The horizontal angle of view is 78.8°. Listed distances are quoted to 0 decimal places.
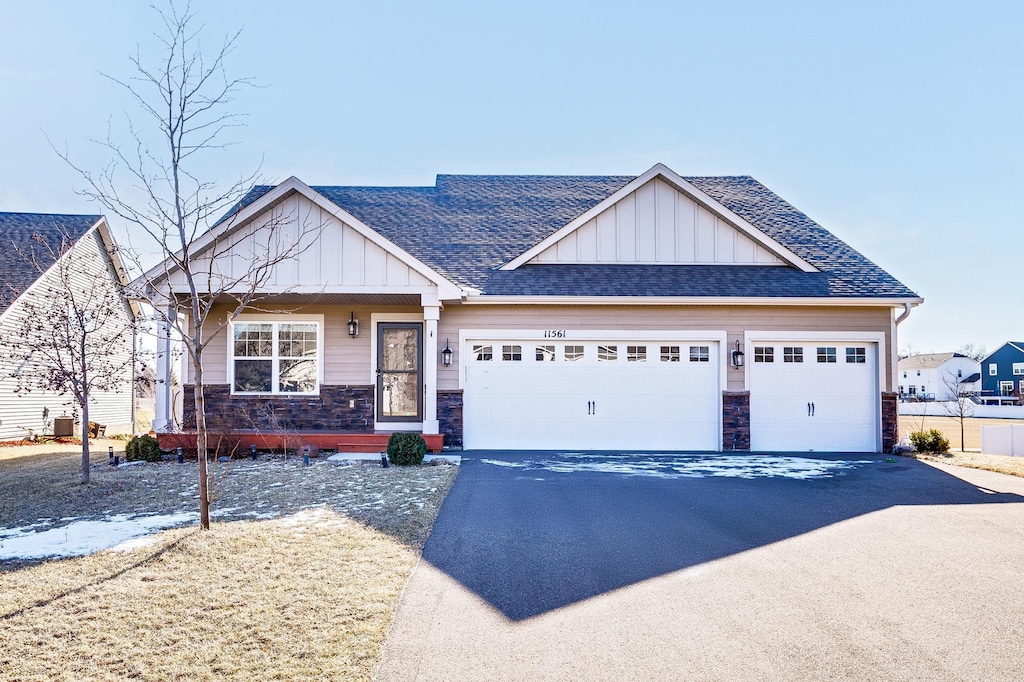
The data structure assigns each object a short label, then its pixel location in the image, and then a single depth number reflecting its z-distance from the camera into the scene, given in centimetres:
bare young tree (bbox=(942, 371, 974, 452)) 1616
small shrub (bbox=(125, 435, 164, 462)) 1127
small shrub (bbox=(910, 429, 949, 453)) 1251
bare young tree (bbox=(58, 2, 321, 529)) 610
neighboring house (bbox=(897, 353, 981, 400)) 6594
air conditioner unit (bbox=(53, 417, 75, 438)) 1797
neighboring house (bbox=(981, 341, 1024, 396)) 5688
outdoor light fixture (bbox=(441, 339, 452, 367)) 1278
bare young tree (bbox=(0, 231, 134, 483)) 893
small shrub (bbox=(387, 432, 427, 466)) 1059
